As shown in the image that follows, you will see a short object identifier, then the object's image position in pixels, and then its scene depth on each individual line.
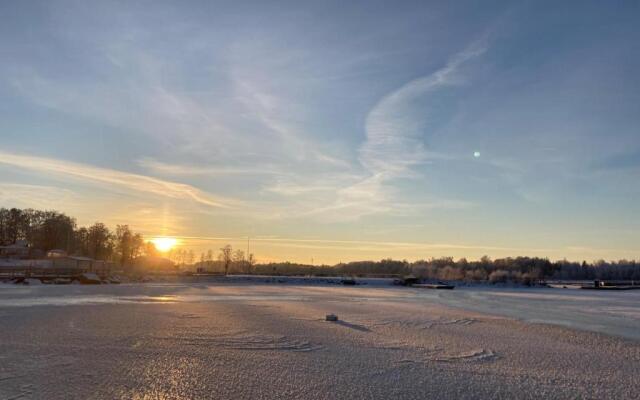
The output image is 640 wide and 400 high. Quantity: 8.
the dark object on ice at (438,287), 70.94
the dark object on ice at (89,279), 53.31
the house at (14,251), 94.50
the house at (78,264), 72.00
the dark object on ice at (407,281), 81.94
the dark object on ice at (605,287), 79.46
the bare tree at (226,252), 144.76
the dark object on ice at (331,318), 19.51
